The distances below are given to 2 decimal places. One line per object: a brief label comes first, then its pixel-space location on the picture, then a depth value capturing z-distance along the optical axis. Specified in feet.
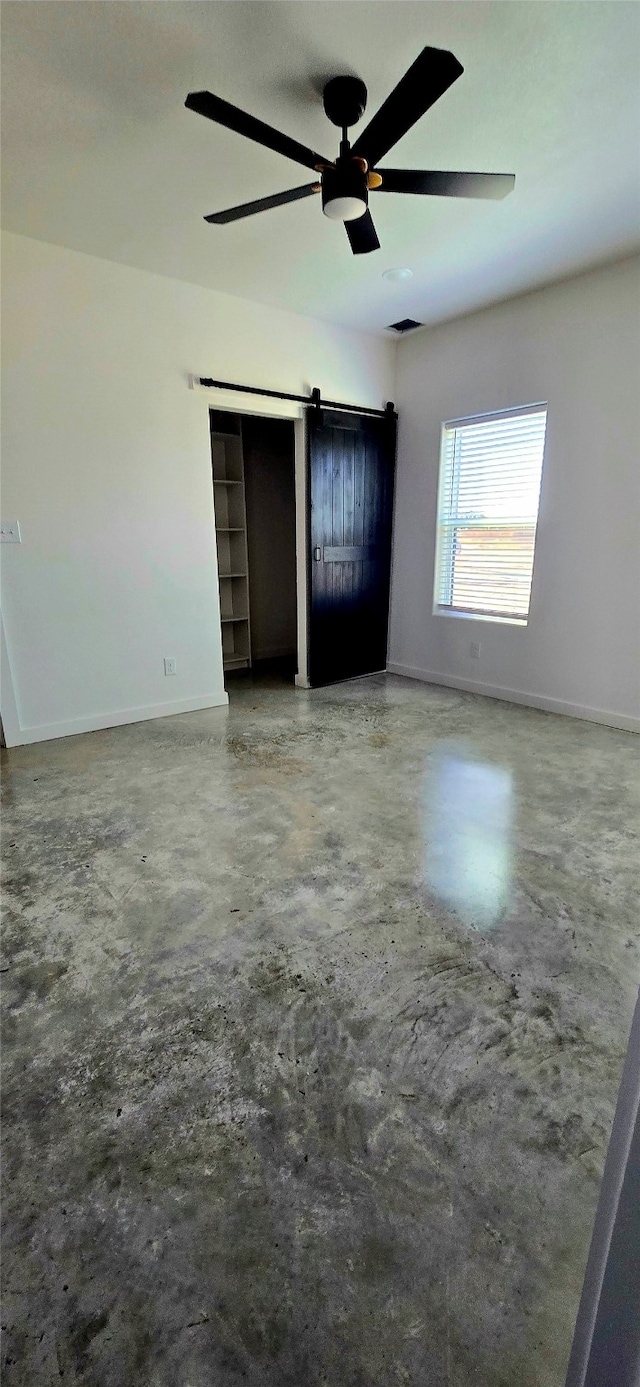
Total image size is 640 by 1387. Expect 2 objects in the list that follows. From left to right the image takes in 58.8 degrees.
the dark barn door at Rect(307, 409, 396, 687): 15.34
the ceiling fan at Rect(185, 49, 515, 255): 5.49
